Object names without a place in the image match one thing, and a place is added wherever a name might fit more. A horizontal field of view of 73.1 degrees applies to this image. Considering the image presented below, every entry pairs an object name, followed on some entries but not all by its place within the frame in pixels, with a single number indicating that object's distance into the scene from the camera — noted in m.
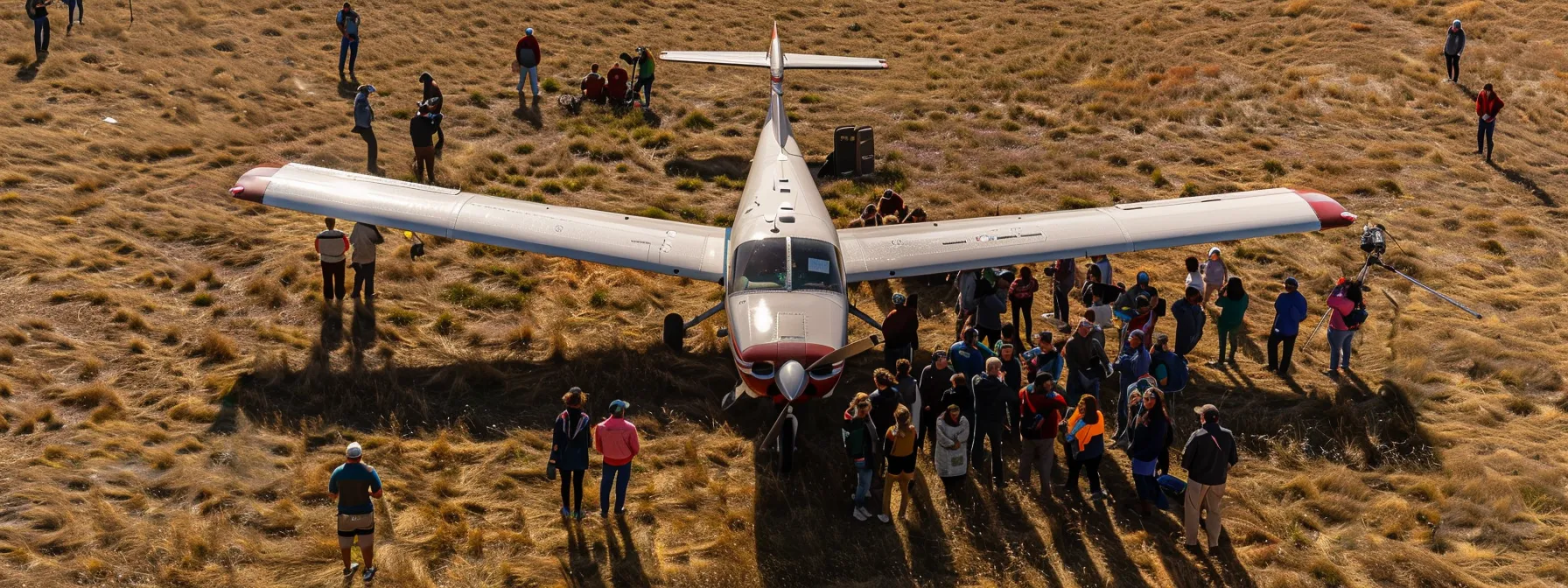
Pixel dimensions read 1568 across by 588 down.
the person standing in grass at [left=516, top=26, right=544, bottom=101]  25.97
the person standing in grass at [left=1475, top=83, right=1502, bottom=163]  22.75
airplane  14.23
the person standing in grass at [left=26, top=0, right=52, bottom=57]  24.11
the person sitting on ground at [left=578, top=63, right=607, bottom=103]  26.47
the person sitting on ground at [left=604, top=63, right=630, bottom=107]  26.22
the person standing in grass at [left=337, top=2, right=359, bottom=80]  25.88
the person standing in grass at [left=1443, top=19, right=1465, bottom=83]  26.83
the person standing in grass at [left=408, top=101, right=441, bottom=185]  20.48
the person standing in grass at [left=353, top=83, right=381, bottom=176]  21.23
